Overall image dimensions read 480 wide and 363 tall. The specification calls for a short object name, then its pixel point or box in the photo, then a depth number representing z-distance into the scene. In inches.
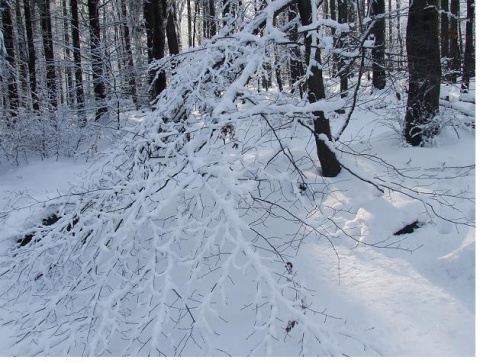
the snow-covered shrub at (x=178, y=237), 105.1
